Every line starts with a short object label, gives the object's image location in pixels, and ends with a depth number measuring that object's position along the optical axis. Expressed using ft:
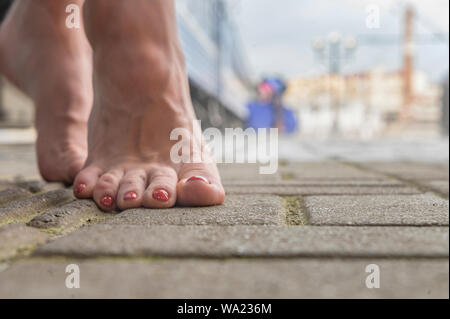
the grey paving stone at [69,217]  1.09
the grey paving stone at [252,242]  0.92
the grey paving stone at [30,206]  1.15
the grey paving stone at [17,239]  0.95
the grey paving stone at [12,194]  1.34
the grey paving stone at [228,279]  0.81
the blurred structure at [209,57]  14.06
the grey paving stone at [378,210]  1.10
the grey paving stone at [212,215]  1.12
